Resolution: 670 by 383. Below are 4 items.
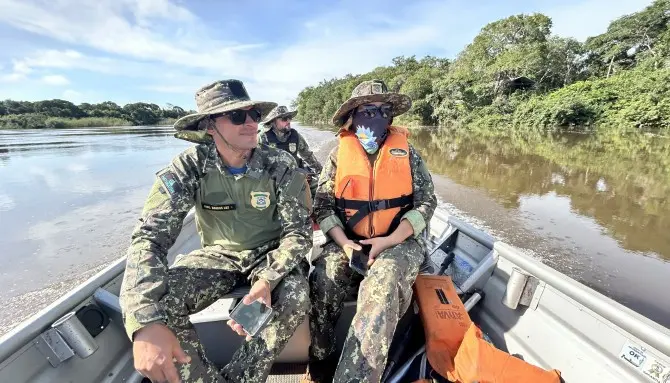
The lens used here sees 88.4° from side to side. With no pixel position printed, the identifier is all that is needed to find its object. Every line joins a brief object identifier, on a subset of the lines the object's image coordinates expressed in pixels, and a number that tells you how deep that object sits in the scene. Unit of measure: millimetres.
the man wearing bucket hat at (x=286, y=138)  4758
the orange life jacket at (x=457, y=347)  1405
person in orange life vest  1677
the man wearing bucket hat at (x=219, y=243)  1396
